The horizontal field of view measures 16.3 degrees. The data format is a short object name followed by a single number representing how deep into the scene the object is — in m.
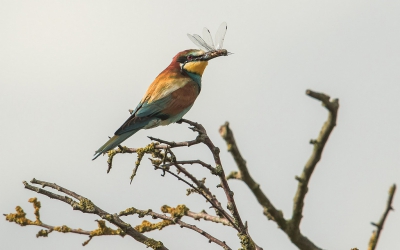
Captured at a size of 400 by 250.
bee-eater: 12.15
